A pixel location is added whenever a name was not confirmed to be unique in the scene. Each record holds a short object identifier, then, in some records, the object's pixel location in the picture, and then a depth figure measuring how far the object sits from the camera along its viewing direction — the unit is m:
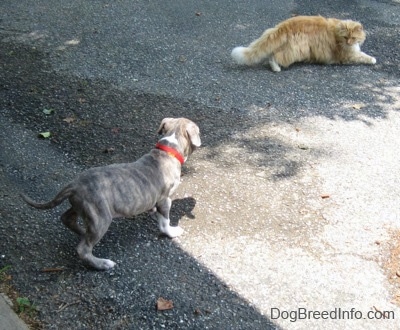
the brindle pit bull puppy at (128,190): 3.52
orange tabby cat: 6.83
